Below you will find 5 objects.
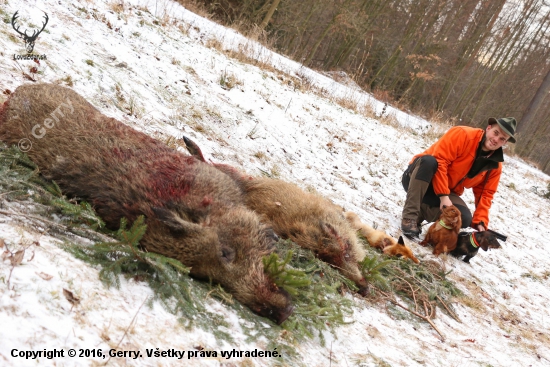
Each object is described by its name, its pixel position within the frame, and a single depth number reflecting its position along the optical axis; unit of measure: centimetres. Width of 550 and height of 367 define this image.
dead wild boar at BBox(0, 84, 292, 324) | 293
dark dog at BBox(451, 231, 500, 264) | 619
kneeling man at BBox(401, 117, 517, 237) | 648
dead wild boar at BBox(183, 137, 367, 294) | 407
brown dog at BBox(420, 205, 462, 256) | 604
